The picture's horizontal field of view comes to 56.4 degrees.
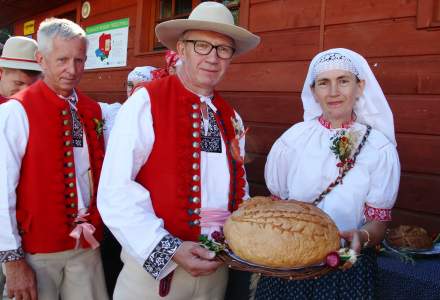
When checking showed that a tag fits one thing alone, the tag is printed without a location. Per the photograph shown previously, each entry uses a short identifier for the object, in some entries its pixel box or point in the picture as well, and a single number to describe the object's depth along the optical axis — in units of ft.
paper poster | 17.33
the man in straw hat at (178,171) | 5.36
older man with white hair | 6.46
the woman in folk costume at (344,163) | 5.63
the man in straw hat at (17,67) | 9.93
